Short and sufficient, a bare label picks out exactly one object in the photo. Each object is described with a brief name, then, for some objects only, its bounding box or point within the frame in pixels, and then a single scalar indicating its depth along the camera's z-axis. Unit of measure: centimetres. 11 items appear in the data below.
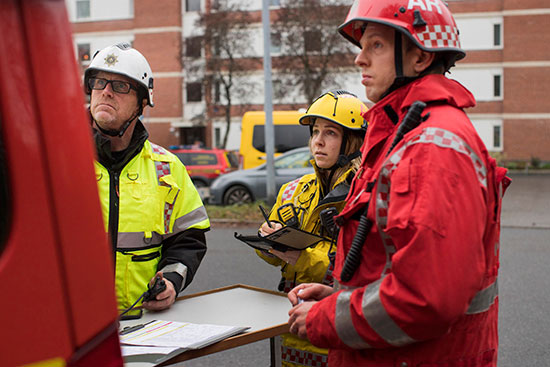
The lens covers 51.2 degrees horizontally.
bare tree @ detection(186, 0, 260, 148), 3884
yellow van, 1786
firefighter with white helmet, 266
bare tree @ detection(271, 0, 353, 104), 3594
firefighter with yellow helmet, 295
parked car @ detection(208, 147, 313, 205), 1402
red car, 1956
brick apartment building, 3944
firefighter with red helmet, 143
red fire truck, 101
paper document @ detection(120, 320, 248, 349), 208
